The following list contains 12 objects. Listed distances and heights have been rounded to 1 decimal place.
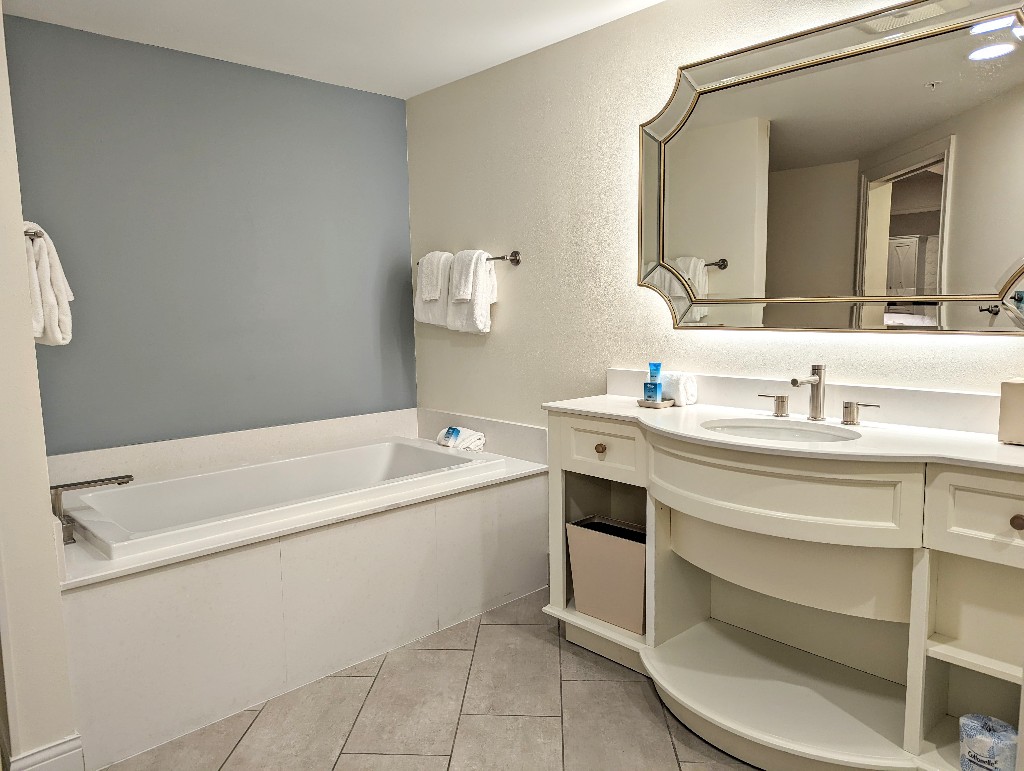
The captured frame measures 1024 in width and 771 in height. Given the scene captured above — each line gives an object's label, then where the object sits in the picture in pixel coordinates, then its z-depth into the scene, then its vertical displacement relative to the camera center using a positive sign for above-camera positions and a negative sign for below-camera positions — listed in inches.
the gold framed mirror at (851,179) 70.7 +14.7
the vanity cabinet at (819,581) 61.4 -25.6
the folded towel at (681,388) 93.7 -9.8
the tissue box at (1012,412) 64.4 -9.3
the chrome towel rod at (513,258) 121.3 +9.4
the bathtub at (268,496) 84.7 -25.0
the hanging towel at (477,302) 123.1 +2.4
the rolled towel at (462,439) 127.6 -21.8
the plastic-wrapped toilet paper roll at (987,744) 61.2 -37.1
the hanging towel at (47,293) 88.7 +3.5
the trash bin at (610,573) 89.0 -32.8
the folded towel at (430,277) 129.4 +7.0
